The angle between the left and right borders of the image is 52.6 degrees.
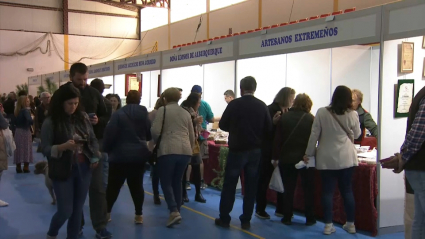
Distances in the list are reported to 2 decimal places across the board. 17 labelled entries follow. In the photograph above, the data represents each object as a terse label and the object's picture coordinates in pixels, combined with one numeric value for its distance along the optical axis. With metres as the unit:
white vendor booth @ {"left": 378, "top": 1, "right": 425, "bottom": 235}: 3.66
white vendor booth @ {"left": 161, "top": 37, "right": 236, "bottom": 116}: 6.32
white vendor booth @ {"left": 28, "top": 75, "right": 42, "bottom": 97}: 14.32
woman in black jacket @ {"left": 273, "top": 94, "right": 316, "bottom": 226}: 3.79
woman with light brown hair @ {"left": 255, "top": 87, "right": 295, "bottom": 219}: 3.99
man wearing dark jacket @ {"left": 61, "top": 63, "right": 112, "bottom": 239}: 3.24
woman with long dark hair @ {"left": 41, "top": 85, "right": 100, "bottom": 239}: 2.62
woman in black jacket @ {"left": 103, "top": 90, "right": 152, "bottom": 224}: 3.51
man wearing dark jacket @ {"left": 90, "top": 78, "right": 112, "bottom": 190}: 3.92
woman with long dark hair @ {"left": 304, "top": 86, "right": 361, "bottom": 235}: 3.55
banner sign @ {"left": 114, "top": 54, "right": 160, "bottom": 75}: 6.92
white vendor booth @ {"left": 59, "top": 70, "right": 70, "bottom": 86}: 11.80
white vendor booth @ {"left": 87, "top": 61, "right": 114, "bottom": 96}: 8.76
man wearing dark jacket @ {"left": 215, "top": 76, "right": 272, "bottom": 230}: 3.62
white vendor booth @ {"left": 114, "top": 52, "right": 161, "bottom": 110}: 7.07
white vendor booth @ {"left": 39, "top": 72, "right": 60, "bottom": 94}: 12.51
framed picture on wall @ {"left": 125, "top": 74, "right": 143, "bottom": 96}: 8.57
